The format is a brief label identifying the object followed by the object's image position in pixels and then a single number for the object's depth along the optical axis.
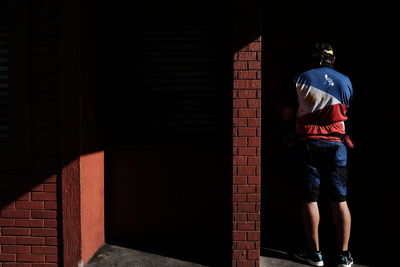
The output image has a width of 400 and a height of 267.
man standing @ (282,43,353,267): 3.50
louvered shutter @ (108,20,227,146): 4.30
